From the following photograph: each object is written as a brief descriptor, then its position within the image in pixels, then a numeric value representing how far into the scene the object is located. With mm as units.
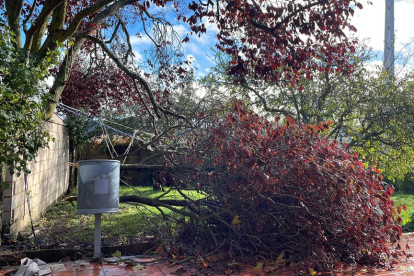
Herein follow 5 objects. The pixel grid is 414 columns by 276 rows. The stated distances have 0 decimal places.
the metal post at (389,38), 10394
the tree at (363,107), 8945
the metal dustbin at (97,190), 4887
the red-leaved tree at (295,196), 4824
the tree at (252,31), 6199
